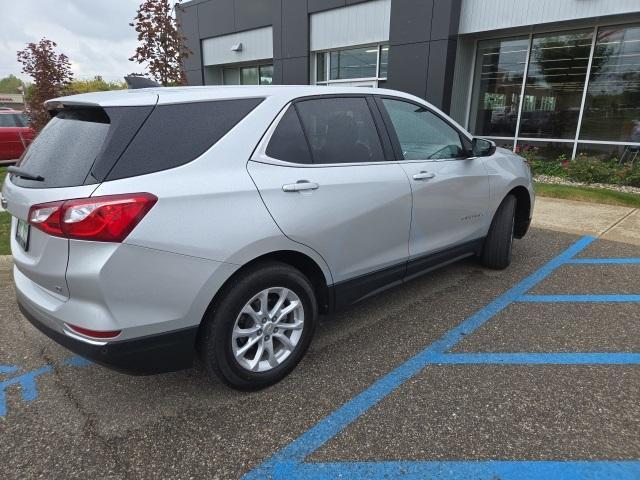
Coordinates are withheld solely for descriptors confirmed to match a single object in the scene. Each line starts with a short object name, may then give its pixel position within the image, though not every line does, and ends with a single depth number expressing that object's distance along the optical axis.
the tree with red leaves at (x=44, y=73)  8.04
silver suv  2.06
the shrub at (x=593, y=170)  9.12
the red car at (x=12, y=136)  11.70
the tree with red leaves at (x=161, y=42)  6.93
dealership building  9.34
